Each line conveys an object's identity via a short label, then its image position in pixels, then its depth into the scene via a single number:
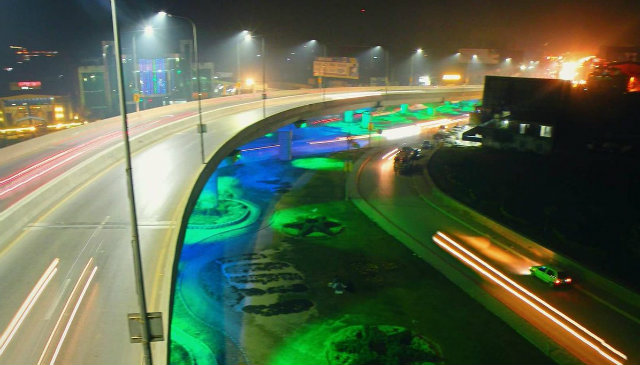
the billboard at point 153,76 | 83.94
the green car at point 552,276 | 21.69
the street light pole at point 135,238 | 9.20
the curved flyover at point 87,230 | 10.85
